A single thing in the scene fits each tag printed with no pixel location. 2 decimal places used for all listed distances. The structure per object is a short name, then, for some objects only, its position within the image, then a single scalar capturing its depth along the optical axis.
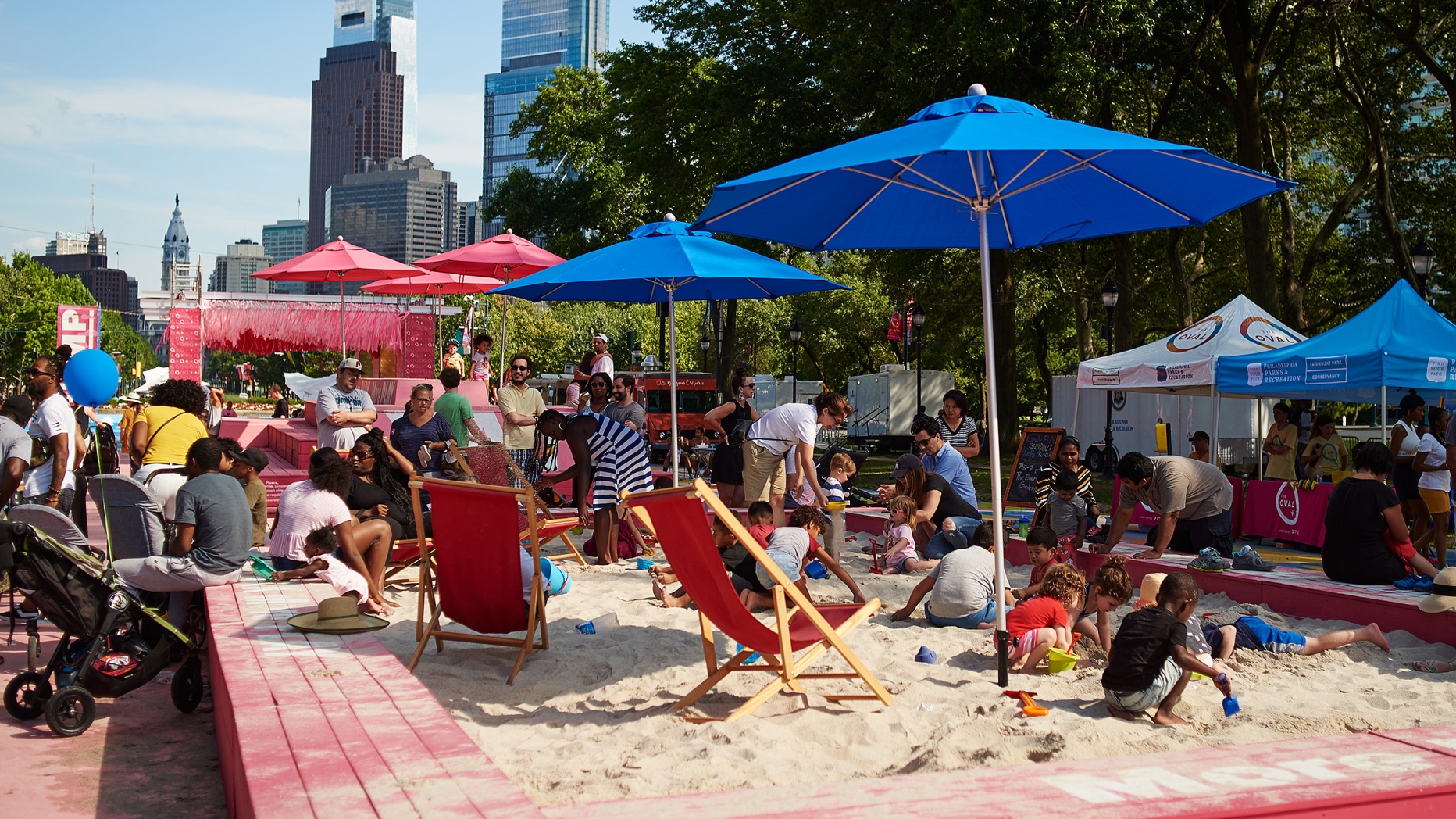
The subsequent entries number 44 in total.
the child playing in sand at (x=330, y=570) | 6.28
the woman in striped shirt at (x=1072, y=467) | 8.66
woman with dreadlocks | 7.32
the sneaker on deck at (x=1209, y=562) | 7.39
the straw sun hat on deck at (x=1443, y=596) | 5.73
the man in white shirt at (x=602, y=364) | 13.51
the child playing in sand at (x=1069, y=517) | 8.18
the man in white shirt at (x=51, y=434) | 7.27
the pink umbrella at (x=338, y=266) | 15.26
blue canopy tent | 9.37
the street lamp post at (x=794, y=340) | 34.34
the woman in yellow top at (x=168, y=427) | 7.11
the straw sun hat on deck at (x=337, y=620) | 5.10
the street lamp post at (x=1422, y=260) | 16.33
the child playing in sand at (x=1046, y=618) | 5.39
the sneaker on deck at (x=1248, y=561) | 7.55
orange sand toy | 4.59
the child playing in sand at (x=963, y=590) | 6.31
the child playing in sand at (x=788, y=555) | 5.82
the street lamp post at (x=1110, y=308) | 20.98
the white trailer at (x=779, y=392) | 37.31
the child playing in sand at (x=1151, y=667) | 4.48
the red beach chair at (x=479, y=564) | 5.15
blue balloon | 7.98
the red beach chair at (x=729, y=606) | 4.44
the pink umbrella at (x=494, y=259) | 13.84
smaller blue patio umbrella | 7.96
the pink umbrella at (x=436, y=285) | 16.83
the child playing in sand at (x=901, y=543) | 8.34
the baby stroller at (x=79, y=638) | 4.59
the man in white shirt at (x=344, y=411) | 9.75
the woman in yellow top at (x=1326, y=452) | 11.63
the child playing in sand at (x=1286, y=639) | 5.70
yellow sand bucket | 5.38
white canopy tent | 12.11
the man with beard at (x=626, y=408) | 8.91
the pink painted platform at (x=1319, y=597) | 5.98
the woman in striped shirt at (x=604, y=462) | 8.08
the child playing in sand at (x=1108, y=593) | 5.43
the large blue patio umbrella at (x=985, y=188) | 4.71
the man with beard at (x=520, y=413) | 10.91
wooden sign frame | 12.04
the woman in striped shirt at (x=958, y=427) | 9.39
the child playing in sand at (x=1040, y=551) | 6.54
